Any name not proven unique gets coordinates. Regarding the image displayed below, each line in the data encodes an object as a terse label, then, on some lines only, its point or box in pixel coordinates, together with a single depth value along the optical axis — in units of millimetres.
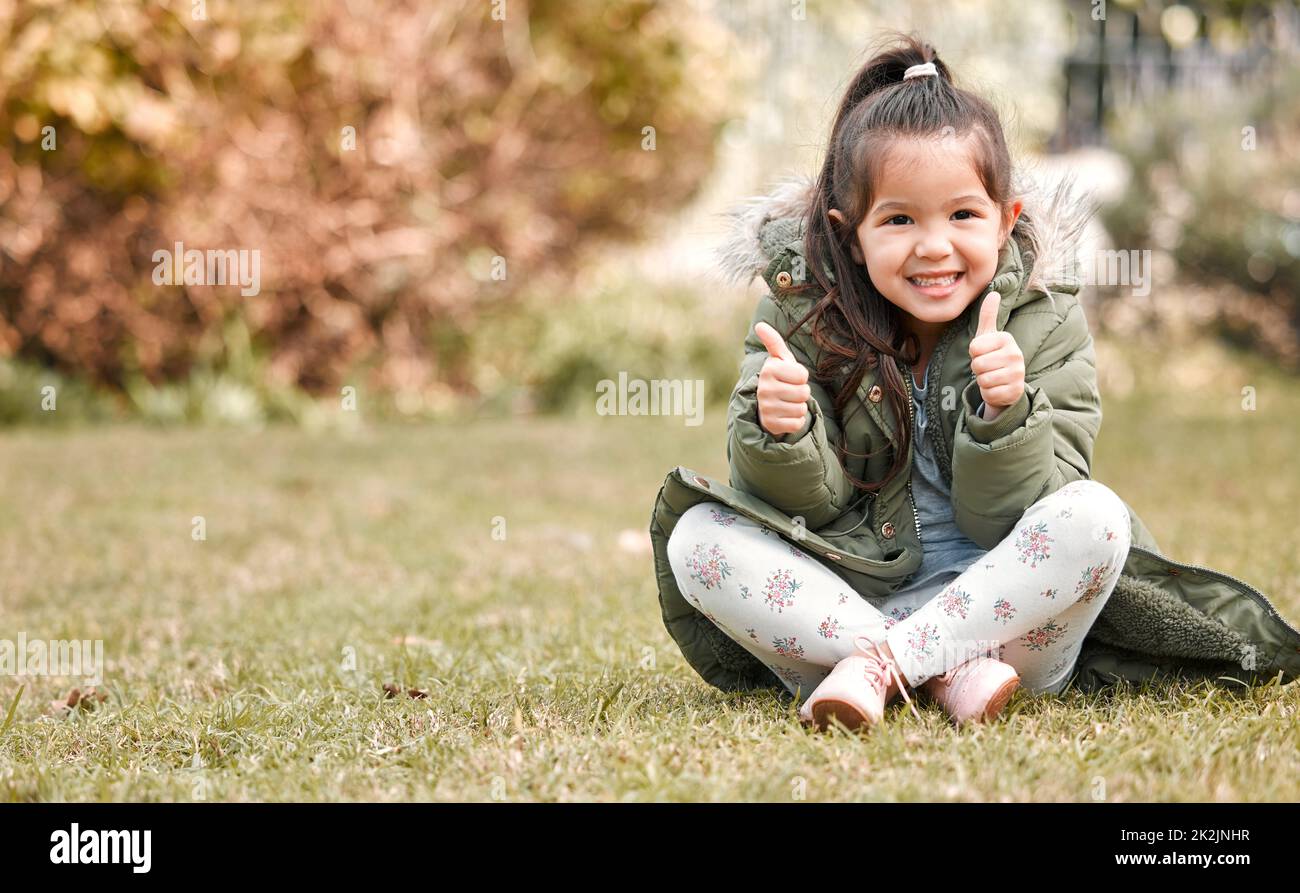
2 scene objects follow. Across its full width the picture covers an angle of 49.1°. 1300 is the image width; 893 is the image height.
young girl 2350
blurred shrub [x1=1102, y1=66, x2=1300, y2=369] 10258
